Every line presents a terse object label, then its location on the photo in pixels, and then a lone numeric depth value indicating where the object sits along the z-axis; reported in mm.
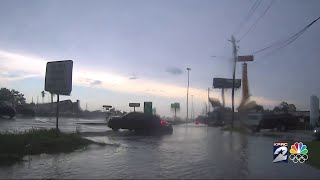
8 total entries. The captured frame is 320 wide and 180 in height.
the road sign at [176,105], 46802
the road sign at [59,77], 10217
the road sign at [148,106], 29157
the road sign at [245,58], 22162
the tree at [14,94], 61568
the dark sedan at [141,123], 17399
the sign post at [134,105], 31554
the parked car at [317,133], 14563
